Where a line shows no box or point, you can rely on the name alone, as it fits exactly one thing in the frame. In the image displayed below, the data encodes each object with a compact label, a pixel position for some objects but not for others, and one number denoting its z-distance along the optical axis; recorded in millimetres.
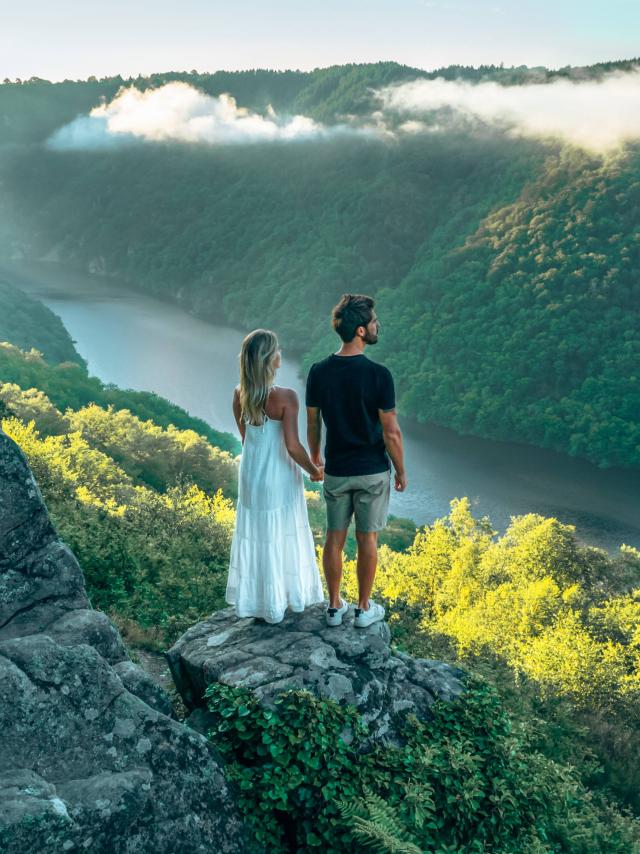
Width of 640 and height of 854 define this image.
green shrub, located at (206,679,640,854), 5133
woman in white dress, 6152
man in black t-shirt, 6059
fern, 4676
